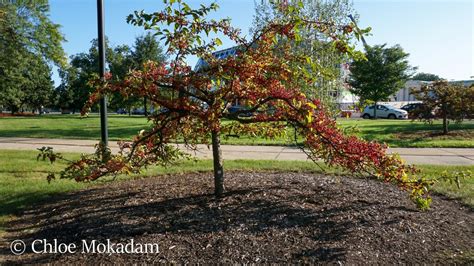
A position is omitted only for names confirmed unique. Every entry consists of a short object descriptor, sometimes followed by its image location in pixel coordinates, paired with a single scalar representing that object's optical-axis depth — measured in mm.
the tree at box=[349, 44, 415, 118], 35438
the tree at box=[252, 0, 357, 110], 10422
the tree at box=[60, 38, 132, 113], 31912
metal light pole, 6586
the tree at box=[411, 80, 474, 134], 13766
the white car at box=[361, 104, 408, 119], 34156
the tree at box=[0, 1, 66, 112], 8023
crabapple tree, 3729
